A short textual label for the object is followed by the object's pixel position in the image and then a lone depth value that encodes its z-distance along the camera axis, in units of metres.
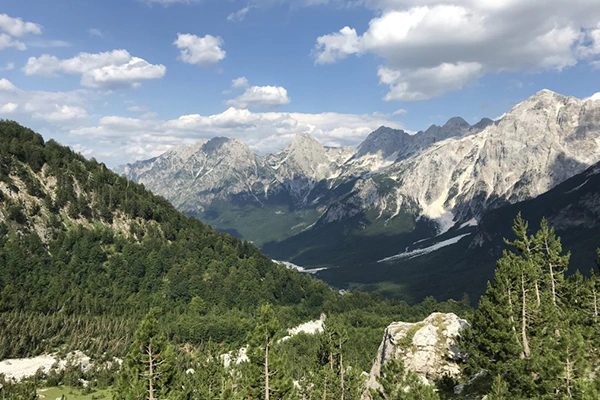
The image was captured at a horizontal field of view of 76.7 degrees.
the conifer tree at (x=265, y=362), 48.44
